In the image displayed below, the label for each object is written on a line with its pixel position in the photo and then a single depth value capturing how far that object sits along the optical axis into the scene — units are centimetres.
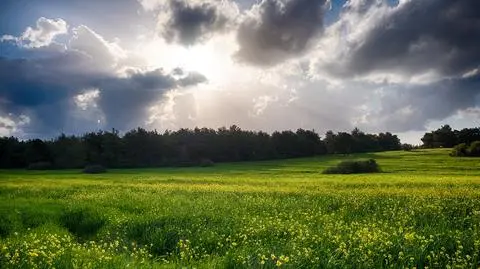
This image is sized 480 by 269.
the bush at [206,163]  10056
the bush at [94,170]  8065
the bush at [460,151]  8807
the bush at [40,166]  10094
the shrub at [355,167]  6607
